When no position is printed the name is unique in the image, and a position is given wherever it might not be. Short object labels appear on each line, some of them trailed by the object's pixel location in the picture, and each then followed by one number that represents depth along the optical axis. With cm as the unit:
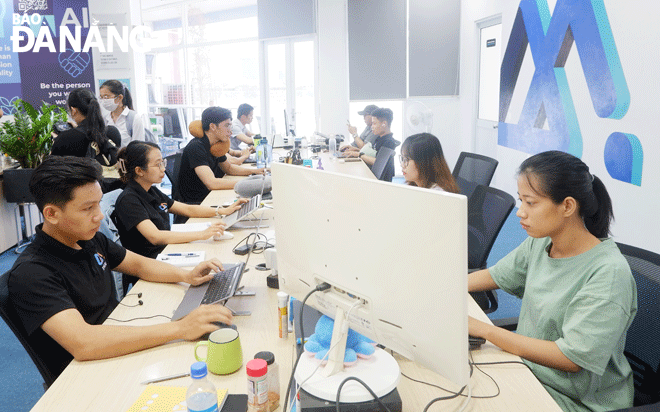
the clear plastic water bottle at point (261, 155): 514
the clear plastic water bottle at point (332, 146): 582
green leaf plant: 450
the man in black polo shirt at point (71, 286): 141
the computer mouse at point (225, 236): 257
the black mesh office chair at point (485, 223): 217
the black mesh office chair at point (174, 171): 395
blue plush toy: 115
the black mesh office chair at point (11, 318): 140
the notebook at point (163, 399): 117
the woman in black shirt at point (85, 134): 400
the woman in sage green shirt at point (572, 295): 129
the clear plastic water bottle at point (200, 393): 104
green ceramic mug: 131
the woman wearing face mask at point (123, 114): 472
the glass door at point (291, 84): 872
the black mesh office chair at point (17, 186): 443
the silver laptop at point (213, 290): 167
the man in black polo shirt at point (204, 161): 382
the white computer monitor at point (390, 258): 87
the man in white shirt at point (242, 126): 651
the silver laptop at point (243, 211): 266
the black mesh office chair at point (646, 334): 139
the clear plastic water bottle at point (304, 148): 578
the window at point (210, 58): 973
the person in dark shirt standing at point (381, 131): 543
